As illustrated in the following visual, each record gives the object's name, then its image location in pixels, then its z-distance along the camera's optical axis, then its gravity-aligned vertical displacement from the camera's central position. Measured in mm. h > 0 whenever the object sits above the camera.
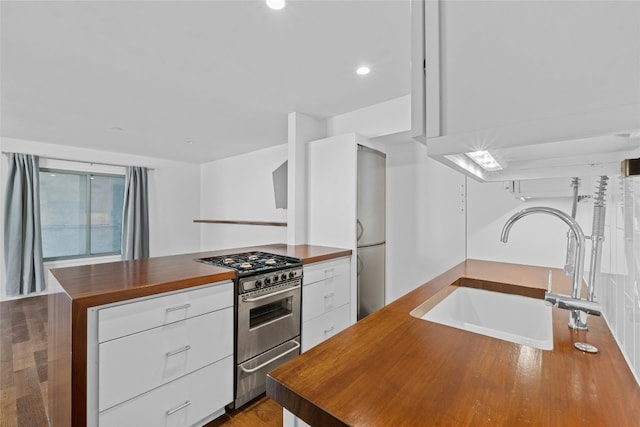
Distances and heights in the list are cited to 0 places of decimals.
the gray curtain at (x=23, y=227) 3854 -218
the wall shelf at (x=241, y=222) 3850 -153
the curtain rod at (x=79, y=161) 3869 +814
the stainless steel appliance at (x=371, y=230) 2633 -162
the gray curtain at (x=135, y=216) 4836 -66
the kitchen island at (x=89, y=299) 1136 -409
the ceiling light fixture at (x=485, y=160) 619 +131
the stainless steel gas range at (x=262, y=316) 1734 -707
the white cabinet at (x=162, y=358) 1202 -723
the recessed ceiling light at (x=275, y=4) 1388 +1056
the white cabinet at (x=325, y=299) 2156 -719
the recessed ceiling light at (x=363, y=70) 2036 +1067
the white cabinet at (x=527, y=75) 348 +204
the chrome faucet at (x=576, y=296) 873 -270
